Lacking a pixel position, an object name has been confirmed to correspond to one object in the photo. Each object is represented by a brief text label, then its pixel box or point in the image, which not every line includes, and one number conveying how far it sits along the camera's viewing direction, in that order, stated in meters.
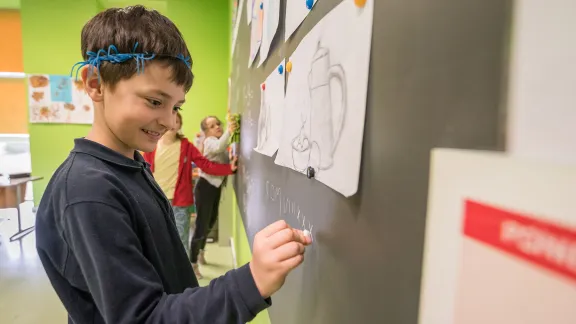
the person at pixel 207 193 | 2.23
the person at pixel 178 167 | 1.99
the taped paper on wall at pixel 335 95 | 0.32
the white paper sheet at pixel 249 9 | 1.15
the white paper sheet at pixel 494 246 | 0.13
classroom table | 2.99
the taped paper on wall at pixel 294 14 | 0.50
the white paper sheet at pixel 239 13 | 1.57
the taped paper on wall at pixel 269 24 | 0.70
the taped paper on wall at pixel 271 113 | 0.67
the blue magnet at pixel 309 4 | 0.46
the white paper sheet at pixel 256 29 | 0.93
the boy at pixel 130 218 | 0.39
